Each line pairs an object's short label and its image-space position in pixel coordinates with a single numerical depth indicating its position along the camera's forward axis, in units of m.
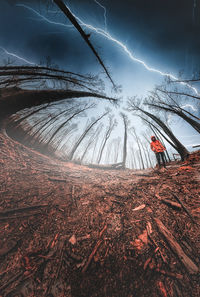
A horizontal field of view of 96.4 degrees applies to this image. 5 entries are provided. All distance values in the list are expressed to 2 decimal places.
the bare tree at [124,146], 14.06
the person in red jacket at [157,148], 6.42
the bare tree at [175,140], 7.63
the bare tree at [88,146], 21.04
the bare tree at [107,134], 19.11
